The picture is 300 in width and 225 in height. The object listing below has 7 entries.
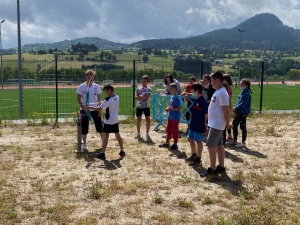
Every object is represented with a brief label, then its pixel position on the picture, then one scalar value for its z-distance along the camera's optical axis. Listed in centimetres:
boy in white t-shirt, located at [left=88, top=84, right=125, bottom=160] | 733
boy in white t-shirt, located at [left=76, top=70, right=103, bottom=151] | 798
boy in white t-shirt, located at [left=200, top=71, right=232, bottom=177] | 592
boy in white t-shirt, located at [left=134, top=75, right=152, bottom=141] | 937
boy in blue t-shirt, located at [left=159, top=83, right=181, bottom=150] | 804
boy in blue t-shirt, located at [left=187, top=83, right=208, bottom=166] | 679
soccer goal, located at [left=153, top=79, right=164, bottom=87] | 2042
